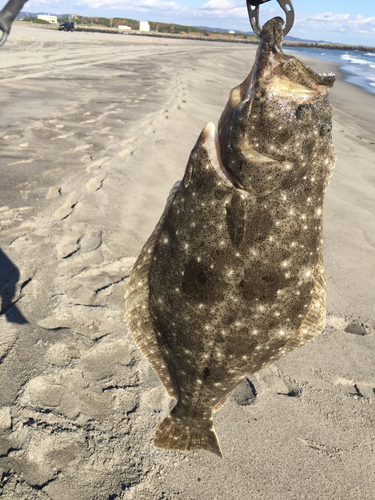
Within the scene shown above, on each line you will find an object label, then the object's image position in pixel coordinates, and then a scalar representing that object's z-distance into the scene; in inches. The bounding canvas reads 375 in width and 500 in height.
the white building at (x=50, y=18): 3094.0
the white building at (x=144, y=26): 3595.5
